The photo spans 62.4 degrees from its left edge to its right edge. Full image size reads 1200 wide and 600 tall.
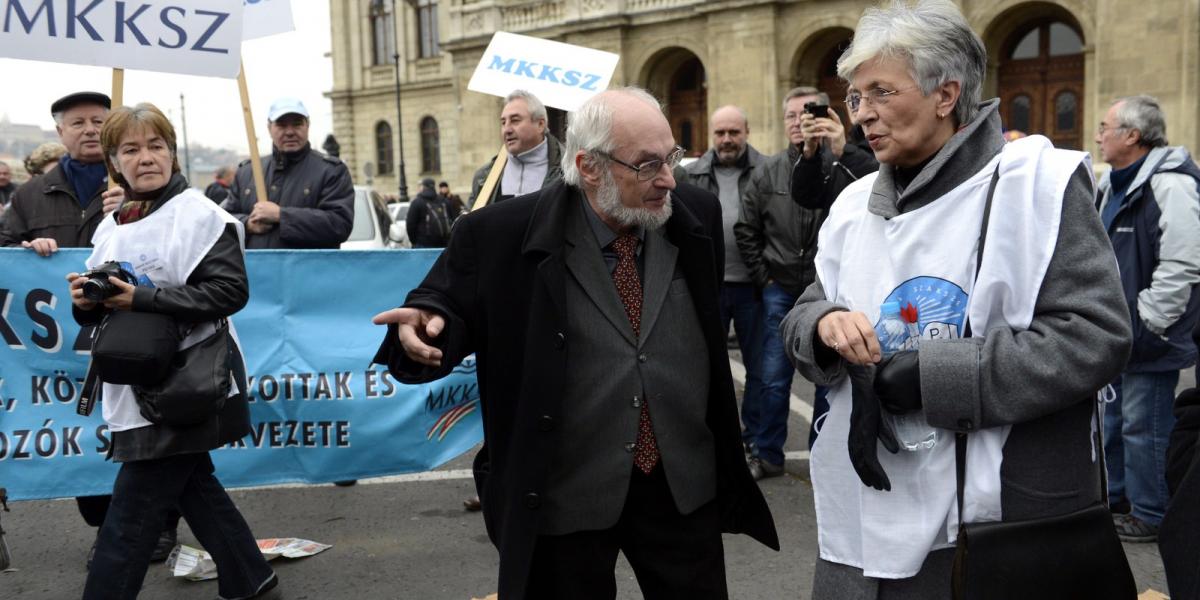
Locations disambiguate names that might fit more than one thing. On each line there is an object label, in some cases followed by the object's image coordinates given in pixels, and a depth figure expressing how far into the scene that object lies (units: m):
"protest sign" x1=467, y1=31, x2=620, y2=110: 5.84
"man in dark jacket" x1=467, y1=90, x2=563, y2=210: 5.34
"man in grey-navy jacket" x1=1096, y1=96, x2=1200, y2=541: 4.55
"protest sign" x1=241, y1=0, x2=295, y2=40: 5.82
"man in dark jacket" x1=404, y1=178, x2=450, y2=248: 13.02
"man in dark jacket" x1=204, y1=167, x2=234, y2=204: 10.96
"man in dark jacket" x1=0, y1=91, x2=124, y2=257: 4.86
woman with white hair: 2.00
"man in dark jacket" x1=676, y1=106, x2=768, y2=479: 5.96
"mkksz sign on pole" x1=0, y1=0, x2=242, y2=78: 4.61
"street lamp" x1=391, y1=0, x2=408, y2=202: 41.23
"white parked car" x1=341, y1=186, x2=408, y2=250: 10.02
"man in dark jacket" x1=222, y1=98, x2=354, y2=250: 5.38
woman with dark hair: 3.51
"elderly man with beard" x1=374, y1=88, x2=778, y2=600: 2.44
